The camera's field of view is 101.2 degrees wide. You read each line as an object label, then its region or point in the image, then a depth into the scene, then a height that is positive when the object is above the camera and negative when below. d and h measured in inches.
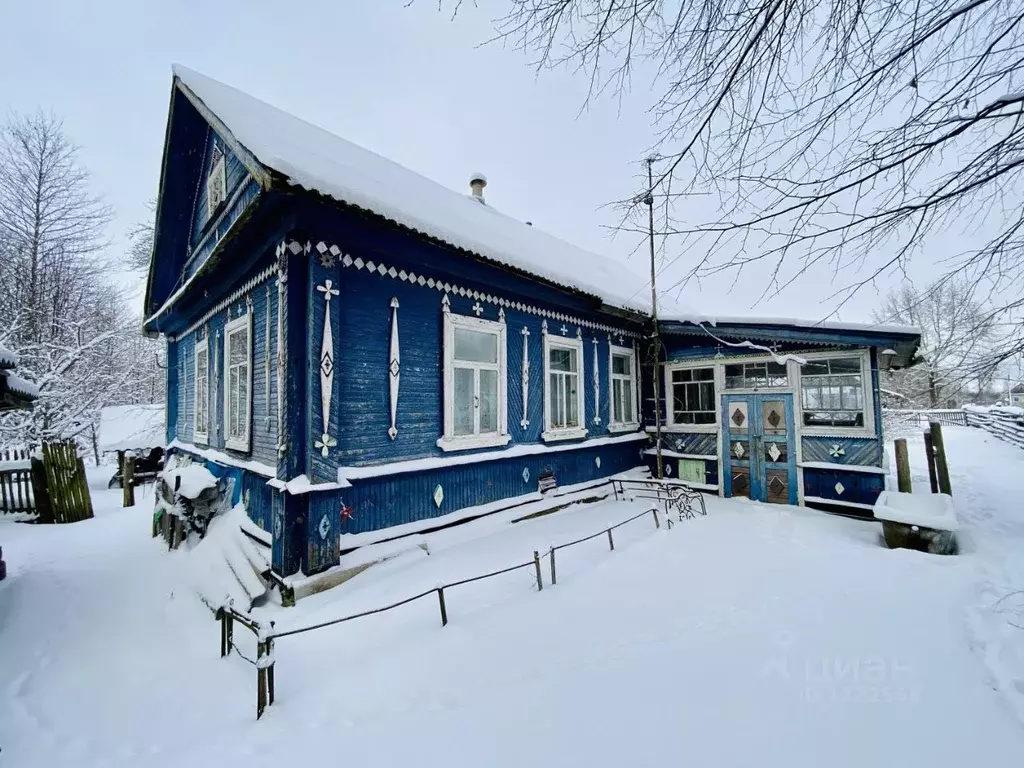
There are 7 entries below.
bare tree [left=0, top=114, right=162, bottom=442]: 582.9 +163.8
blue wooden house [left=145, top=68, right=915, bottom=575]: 195.8 +29.0
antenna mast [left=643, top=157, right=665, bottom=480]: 384.2 +18.3
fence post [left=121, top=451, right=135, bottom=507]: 457.1 -81.6
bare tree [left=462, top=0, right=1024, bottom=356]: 81.9 +63.9
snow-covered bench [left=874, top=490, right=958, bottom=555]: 233.0 -73.1
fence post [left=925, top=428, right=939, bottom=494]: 332.8 -53.0
